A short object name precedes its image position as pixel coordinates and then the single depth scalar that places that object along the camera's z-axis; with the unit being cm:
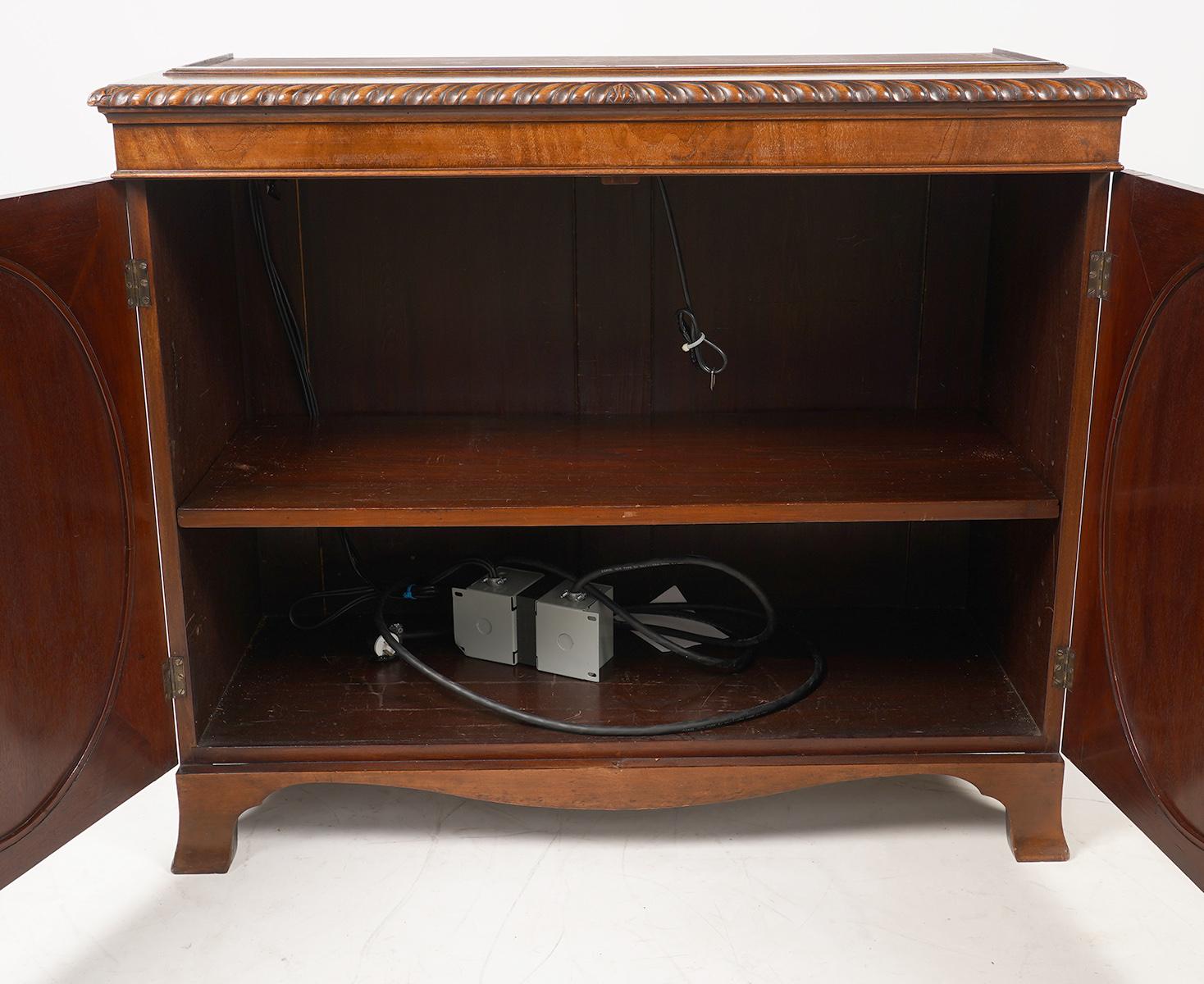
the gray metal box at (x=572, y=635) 187
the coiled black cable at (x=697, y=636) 184
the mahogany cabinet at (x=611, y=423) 143
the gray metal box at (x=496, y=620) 191
